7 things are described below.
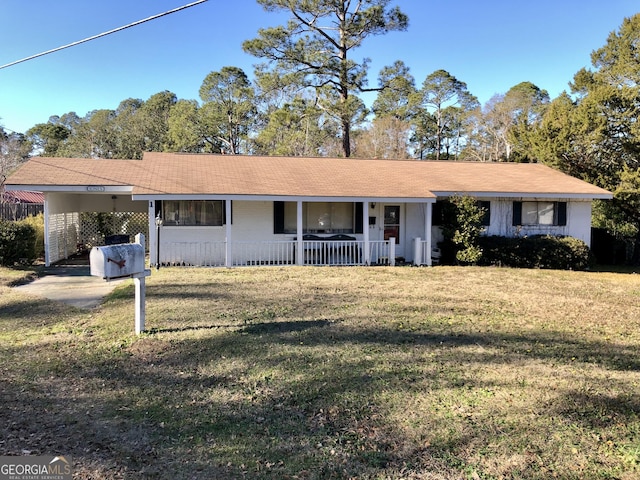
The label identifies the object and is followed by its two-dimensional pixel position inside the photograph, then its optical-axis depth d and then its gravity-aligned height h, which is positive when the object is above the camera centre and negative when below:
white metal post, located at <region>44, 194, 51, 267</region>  12.73 -0.29
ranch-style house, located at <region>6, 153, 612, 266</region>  12.90 +0.68
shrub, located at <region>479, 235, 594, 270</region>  14.12 -0.83
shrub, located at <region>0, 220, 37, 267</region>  11.64 -0.48
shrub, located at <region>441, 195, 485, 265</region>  13.55 -0.03
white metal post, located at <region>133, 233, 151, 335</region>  5.87 -1.08
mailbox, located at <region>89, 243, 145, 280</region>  5.16 -0.45
